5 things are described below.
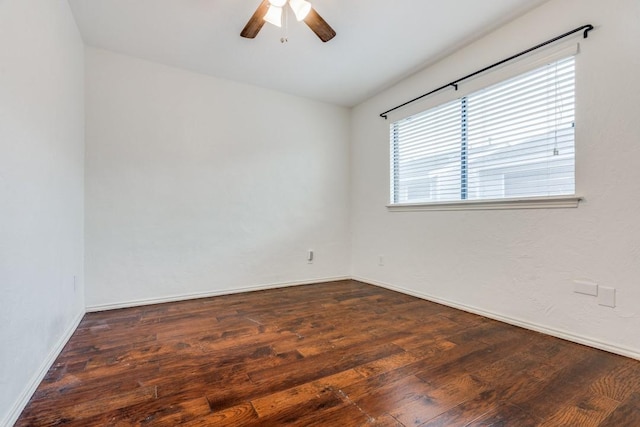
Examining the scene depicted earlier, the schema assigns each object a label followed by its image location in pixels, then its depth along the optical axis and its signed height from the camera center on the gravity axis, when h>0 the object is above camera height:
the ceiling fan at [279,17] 1.81 +1.28
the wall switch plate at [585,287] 1.88 -0.52
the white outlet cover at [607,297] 1.80 -0.55
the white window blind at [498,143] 2.07 +0.58
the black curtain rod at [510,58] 1.91 +1.20
